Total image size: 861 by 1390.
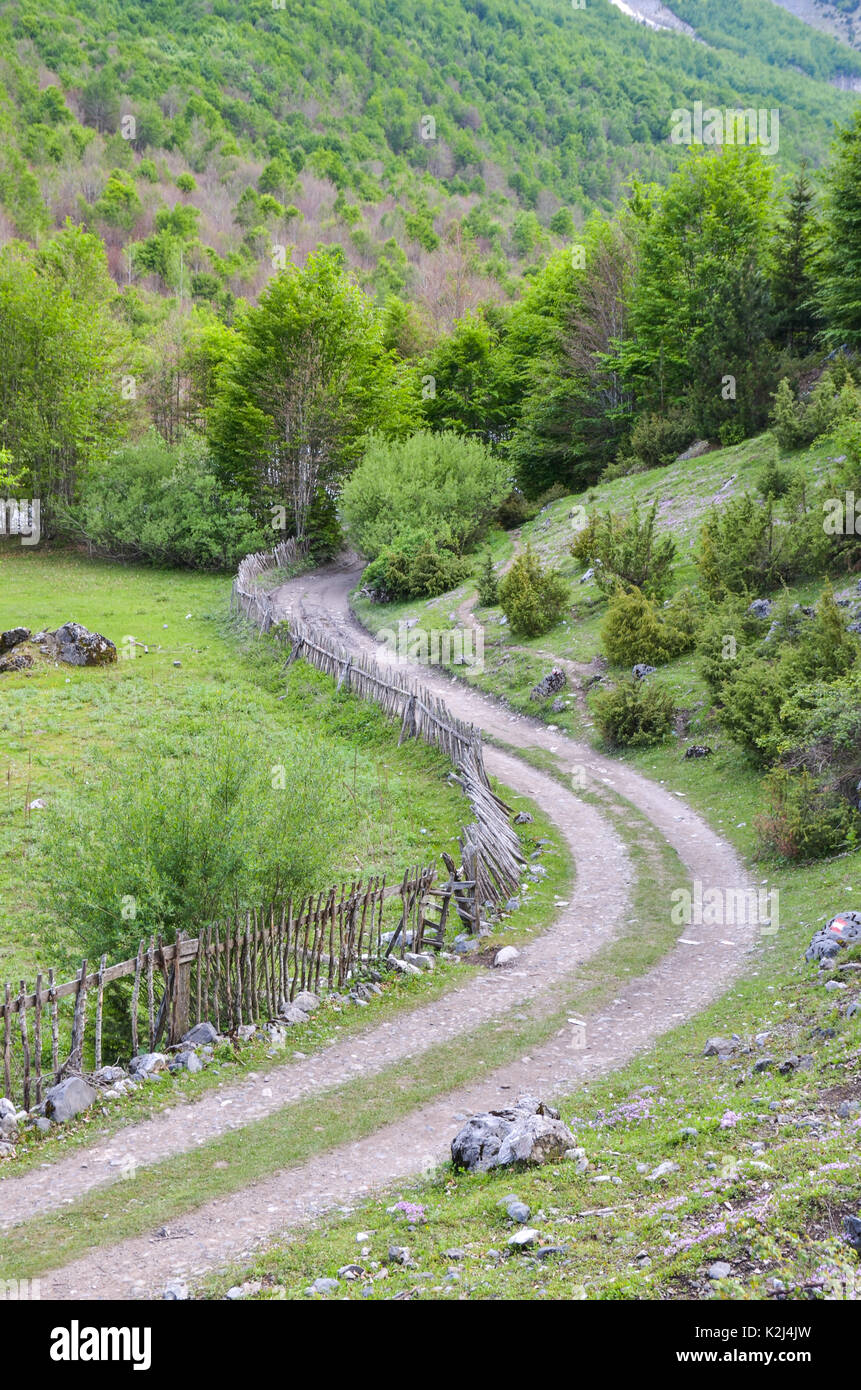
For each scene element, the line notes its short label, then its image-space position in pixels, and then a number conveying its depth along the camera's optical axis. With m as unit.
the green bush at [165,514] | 48.00
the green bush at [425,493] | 41.78
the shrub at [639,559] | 29.30
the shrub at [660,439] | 41.06
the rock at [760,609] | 24.09
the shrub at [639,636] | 25.84
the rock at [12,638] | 30.80
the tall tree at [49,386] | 51.59
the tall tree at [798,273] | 39.47
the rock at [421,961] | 13.53
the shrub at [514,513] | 46.62
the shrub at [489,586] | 34.28
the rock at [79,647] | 30.77
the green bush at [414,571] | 38.69
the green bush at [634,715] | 22.80
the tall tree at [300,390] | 49.53
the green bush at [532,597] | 30.36
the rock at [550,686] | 26.52
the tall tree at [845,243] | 34.72
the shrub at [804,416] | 31.84
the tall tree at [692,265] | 39.91
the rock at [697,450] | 39.38
